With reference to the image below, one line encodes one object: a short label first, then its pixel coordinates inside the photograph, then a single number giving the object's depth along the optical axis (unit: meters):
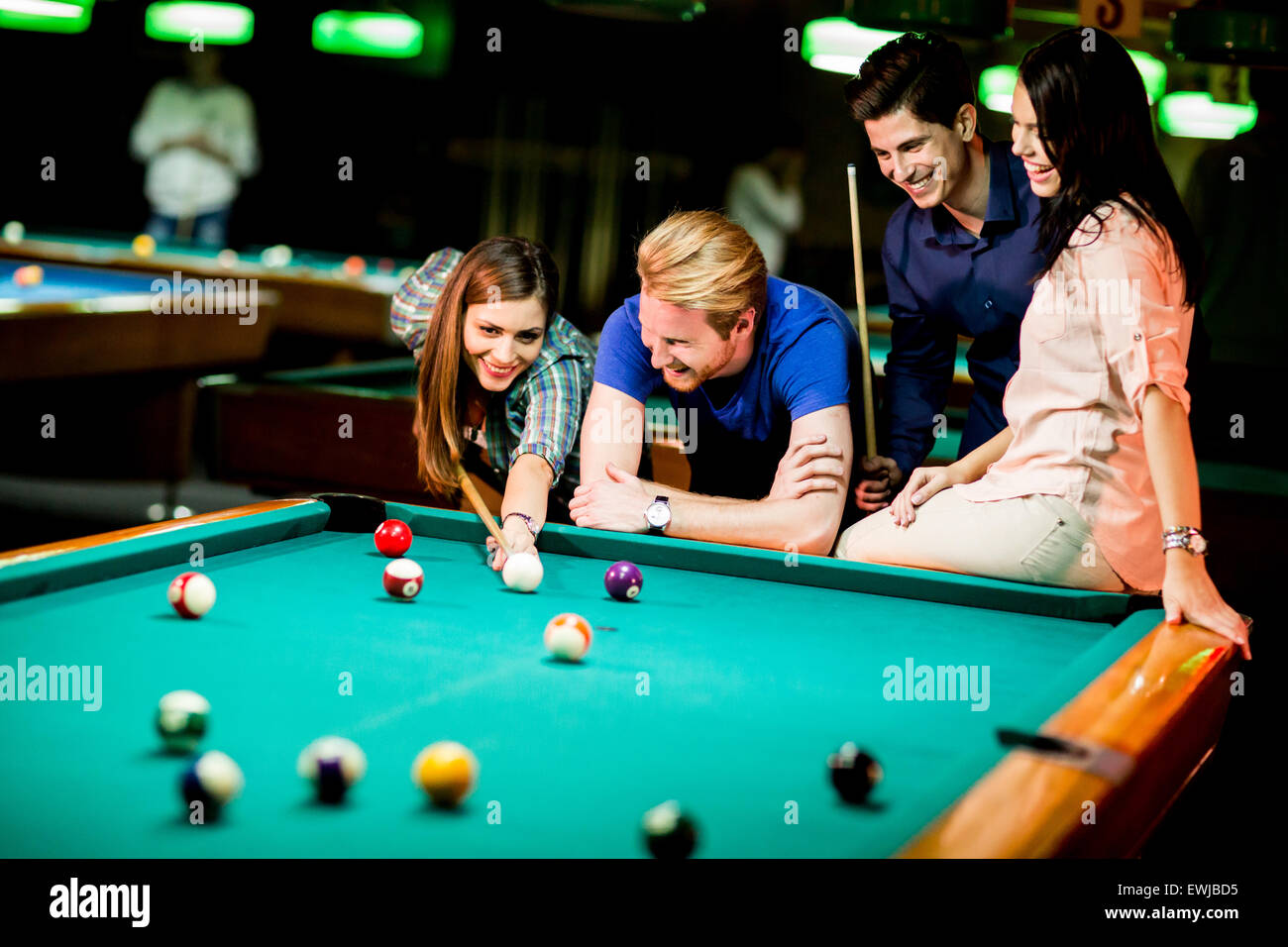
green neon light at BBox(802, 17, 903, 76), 4.87
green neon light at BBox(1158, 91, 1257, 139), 6.02
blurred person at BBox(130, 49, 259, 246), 8.65
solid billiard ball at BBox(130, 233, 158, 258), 6.78
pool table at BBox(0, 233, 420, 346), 6.12
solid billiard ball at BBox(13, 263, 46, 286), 5.62
